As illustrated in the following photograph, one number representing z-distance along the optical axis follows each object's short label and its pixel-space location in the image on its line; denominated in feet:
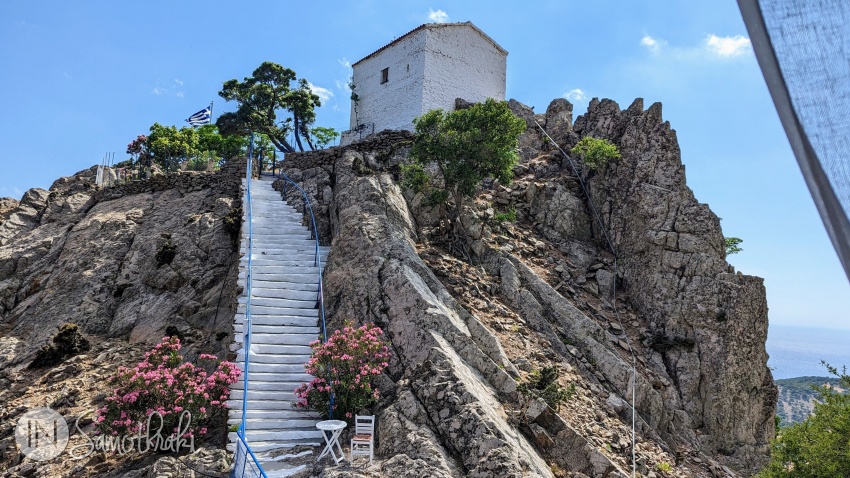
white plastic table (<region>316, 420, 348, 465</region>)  31.58
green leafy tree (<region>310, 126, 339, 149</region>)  115.14
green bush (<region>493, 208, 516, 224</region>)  59.16
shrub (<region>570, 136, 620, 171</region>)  66.90
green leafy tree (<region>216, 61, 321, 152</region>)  120.98
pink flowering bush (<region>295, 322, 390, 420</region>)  36.17
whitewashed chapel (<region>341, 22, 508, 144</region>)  87.51
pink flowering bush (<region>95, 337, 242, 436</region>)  34.14
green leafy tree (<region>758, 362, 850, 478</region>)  36.81
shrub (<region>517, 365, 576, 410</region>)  39.34
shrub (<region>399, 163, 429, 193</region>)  58.39
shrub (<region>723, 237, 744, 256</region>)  89.25
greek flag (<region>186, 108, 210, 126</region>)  92.61
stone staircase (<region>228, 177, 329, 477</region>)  35.68
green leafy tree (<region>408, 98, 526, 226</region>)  57.21
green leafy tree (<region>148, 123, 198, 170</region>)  89.98
